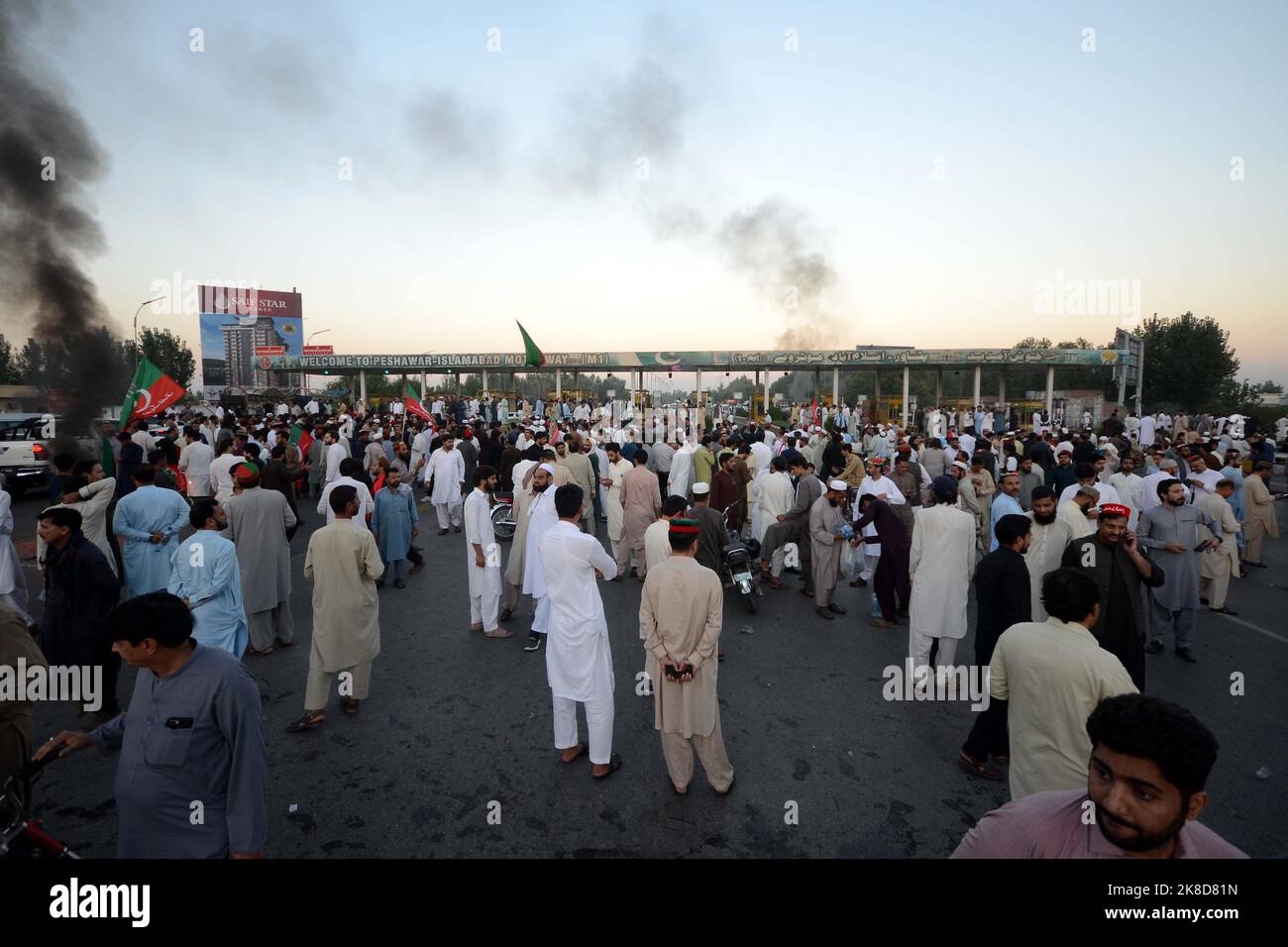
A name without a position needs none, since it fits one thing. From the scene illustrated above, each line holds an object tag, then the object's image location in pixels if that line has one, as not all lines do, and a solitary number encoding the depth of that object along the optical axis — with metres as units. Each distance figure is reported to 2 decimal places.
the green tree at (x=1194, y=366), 39.94
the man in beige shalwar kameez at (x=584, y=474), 9.20
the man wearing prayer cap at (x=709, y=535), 6.13
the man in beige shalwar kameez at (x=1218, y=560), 6.52
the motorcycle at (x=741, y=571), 6.64
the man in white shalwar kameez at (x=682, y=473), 10.12
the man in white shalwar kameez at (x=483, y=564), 5.96
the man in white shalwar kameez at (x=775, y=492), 7.92
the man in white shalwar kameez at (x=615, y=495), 8.71
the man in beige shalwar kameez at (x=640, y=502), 7.57
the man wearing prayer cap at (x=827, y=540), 6.61
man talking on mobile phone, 3.81
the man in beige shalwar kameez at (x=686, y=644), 3.38
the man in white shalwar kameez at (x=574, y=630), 3.84
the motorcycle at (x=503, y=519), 10.28
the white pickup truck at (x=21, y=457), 13.10
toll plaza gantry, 27.25
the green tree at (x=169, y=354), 48.59
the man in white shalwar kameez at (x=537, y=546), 5.71
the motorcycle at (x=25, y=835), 2.02
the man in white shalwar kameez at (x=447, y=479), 10.45
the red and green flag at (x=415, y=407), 14.66
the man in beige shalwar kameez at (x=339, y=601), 4.33
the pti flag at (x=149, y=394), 10.54
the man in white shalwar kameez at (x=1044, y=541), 4.73
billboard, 46.97
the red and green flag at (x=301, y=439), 13.18
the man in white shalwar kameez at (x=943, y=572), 4.66
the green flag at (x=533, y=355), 17.30
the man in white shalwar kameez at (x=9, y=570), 4.92
